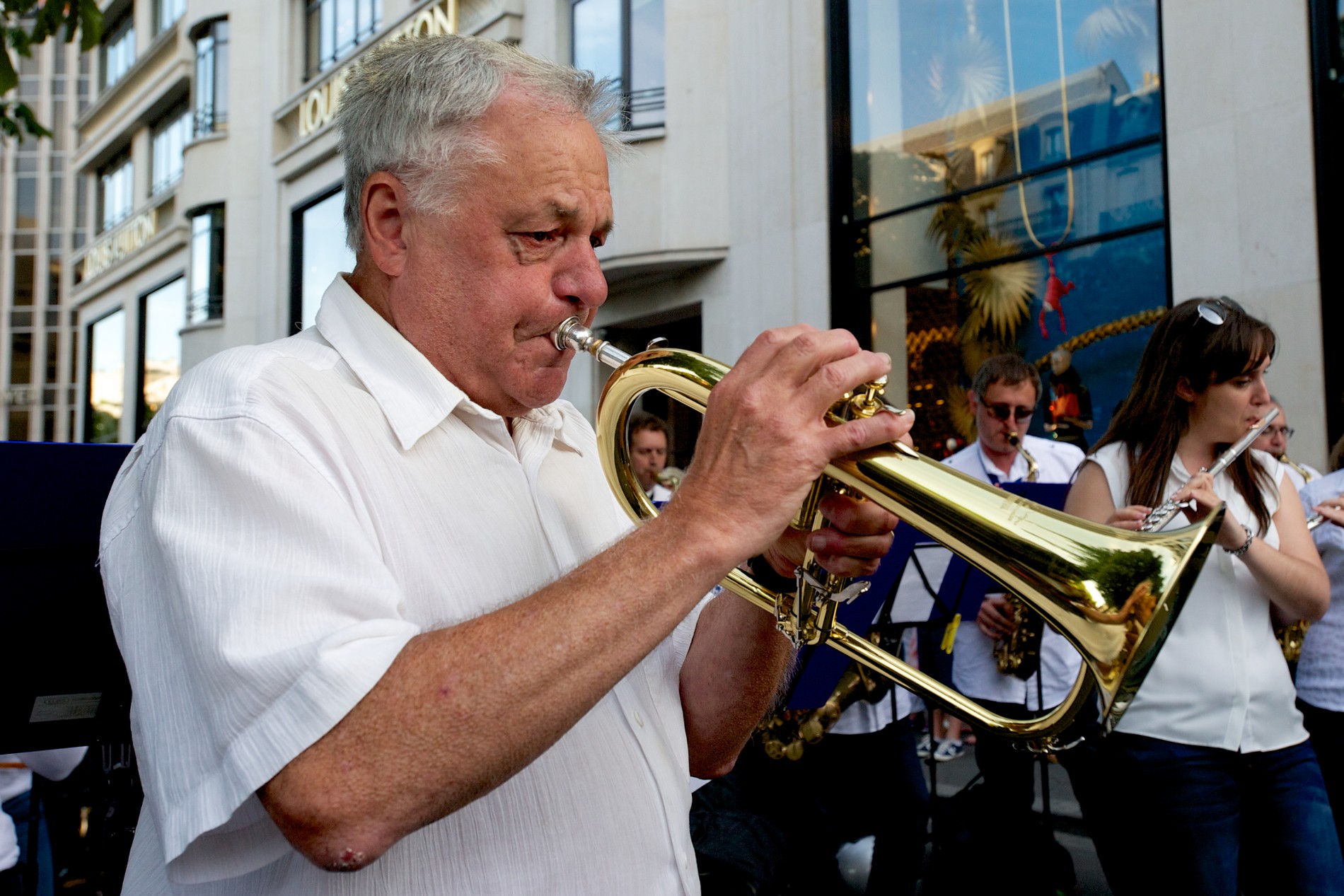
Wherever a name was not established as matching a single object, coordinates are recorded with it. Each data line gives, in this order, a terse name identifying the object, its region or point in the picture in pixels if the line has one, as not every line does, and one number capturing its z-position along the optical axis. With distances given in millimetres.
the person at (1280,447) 4305
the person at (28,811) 2783
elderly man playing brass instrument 993
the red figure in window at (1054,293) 6973
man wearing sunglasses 3898
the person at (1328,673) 3145
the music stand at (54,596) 1773
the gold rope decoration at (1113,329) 6391
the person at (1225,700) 2441
